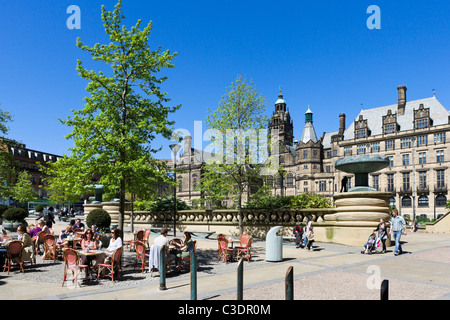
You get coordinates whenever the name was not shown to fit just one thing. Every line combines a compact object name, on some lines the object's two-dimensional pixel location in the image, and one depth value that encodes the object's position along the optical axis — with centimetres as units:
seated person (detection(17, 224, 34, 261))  1160
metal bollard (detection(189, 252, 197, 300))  677
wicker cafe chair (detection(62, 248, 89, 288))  941
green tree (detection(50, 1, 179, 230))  1155
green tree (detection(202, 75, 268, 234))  2075
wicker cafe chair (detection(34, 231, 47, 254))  1464
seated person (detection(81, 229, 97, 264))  1091
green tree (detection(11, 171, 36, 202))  5606
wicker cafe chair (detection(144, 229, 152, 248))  1732
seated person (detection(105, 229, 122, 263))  1029
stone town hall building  6594
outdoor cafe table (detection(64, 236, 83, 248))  1373
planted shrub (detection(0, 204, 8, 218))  2936
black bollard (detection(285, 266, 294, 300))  457
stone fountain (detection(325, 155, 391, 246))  1700
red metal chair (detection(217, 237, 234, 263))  1286
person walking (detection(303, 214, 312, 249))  1629
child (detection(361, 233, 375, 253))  1468
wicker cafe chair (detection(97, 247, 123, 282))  982
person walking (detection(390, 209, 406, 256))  1423
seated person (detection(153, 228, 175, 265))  1038
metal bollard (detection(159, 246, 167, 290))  838
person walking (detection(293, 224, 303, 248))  1722
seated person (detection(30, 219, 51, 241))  1521
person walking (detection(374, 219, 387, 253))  1495
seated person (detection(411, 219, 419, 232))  3481
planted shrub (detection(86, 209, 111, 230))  1890
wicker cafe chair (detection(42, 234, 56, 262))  1311
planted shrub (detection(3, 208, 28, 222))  2344
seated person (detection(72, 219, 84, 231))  1859
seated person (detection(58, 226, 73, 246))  1375
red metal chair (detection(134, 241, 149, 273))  1134
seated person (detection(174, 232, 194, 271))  1126
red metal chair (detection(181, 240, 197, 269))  1145
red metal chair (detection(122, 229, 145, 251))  1627
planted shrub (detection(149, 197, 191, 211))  2775
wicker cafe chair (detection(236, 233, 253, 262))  1286
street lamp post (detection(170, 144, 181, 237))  2176
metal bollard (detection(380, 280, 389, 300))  402
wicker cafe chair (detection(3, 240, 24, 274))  1078
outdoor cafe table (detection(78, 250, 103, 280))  988
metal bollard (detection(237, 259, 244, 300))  567
